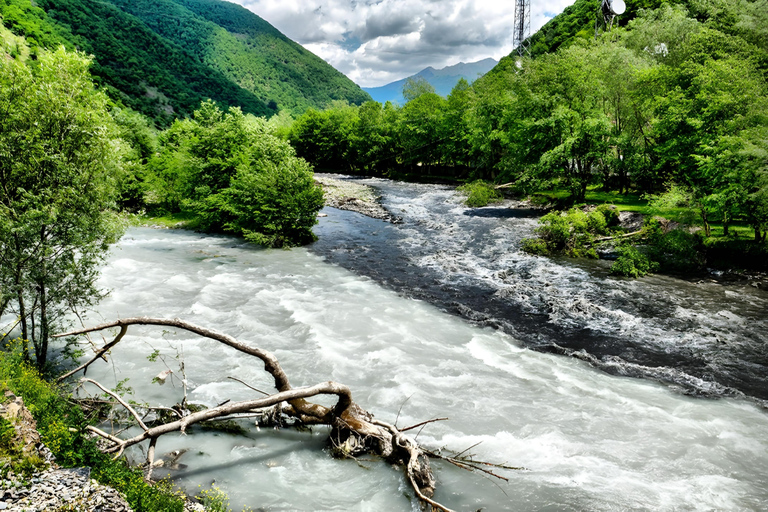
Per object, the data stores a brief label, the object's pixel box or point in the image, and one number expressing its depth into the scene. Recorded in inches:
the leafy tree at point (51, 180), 383.9
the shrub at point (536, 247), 1030.4
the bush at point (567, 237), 1010.7
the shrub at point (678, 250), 895.1
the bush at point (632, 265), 860.6
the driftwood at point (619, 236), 1023.0
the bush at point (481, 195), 1689.2
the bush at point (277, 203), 1106.7
